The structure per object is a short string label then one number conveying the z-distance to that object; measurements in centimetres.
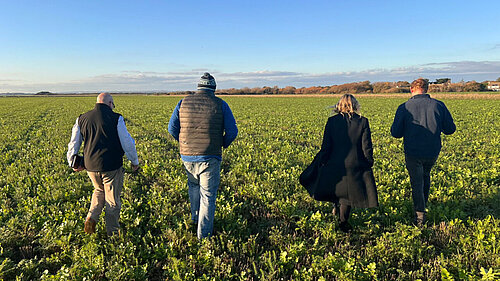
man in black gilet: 423
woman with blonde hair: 436
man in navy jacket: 472
